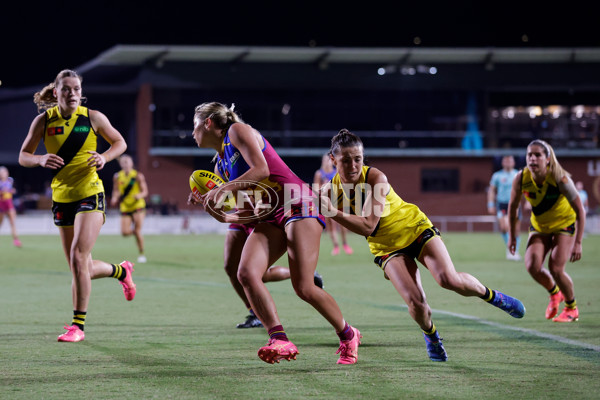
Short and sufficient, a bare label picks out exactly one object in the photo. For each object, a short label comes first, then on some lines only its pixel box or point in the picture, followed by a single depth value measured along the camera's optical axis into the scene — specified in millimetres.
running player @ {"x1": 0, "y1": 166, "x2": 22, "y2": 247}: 23902
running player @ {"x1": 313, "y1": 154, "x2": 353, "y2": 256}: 19297
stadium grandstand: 46031
